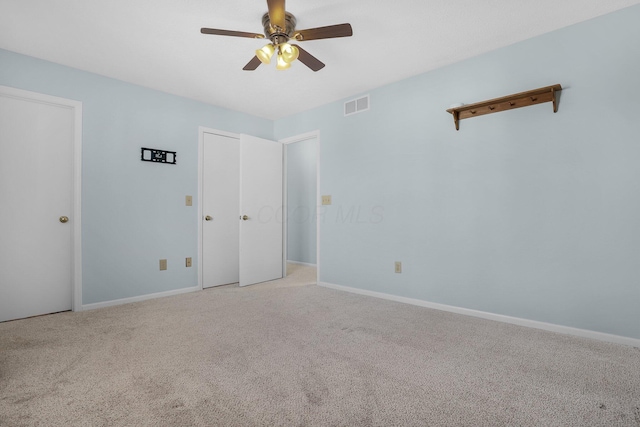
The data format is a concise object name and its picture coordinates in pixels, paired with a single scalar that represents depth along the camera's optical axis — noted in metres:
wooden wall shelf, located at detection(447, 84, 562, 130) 2.38
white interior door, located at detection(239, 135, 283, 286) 3.96
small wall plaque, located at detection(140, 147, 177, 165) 3.39
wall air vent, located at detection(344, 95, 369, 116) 3.62
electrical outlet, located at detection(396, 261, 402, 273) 3.29
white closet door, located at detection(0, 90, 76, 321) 2.70
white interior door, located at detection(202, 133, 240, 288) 3.92
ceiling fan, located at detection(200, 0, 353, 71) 1.97
